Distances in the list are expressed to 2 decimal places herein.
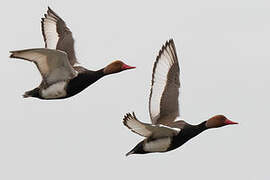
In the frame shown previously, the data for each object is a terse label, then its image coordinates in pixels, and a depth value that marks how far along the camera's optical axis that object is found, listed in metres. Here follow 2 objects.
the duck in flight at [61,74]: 21.55
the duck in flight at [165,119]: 20.17
